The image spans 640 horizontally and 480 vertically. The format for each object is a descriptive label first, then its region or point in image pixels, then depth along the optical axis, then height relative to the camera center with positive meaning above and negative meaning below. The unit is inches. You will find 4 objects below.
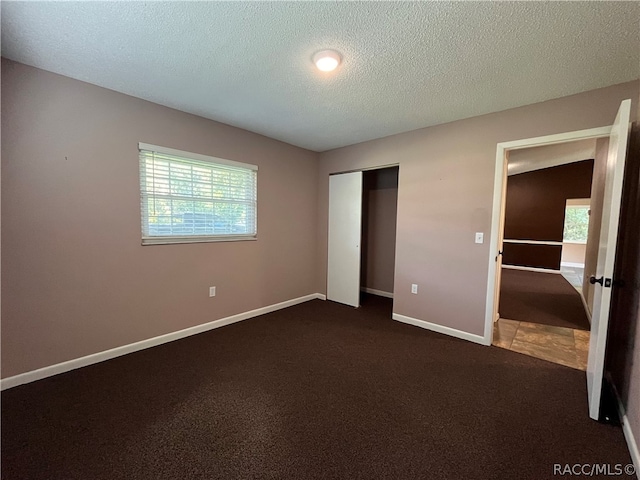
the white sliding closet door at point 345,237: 154.7 -7.8
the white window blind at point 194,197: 102.3 +10.4
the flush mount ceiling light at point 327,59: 68.9 +44.5
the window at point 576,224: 318.3 +6.9
